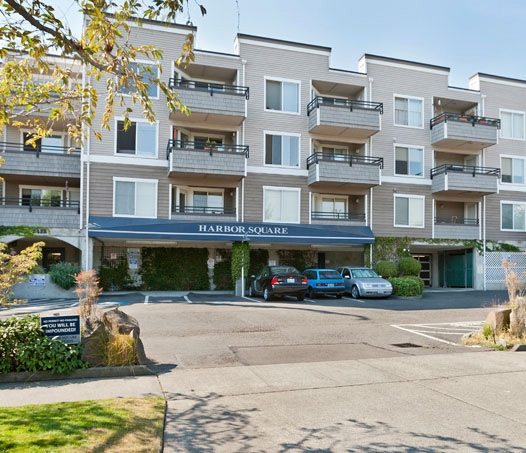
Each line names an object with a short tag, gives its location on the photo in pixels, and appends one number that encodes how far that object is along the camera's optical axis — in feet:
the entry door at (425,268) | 102.89
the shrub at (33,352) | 23.88
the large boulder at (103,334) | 25.29
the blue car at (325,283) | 69.82
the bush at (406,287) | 73.26
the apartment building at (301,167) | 77.82
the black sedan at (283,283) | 65.41
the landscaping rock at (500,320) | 35.58
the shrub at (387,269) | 80.91
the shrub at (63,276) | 67.97
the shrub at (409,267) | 83.87
